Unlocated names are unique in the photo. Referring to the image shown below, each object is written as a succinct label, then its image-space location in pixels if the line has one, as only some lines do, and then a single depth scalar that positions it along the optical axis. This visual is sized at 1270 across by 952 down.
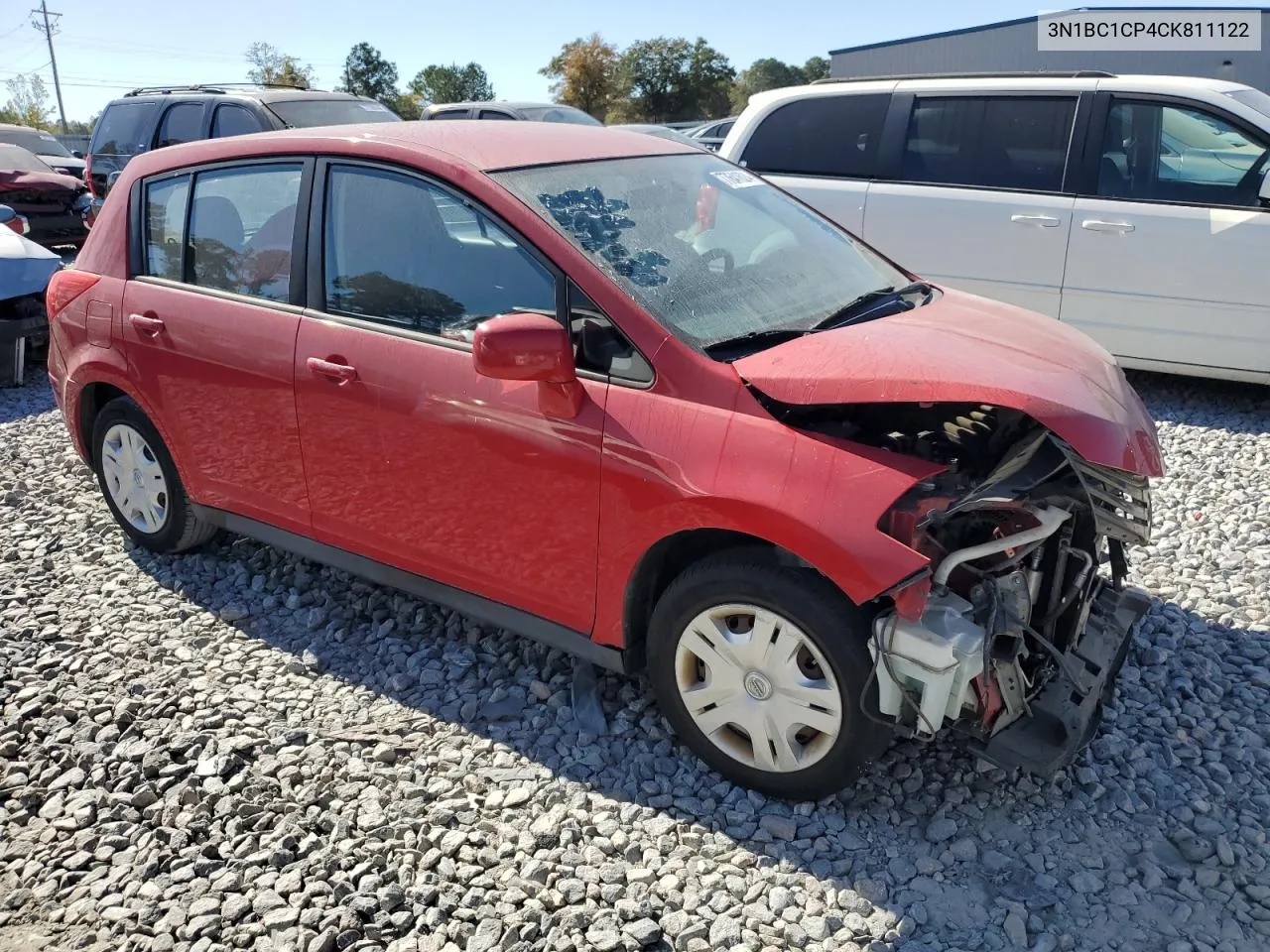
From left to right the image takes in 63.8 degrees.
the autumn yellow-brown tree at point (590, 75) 60.47
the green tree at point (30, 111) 64.07
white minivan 5.97
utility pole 65.54
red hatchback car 2.64
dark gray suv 10.08
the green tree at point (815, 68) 72.98
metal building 30.81
